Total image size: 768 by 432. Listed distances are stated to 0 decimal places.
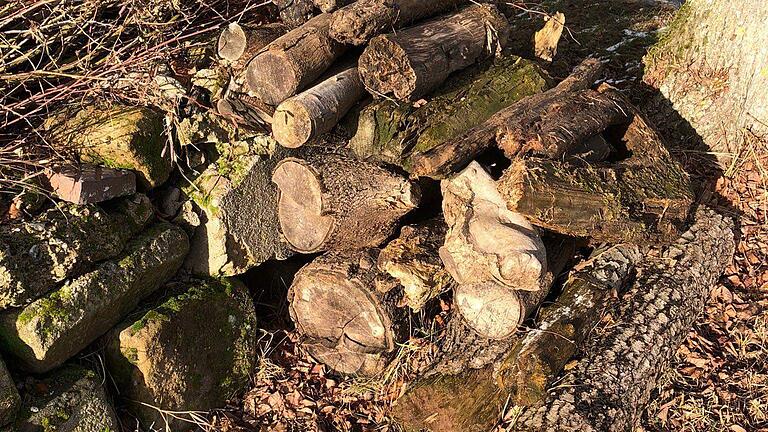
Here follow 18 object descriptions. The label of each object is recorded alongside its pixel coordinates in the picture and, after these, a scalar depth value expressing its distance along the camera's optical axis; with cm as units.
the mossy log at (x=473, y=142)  361
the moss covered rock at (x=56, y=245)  320
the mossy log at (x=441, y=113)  390
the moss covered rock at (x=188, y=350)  368
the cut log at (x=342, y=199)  383
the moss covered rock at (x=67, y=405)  325
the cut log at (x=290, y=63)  379
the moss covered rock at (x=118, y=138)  370
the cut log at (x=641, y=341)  336
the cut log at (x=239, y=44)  402
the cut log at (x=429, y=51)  381
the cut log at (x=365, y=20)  384
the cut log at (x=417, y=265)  376
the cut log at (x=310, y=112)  368
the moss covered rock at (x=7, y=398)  308
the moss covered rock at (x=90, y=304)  326
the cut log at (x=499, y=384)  343
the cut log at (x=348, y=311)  393
